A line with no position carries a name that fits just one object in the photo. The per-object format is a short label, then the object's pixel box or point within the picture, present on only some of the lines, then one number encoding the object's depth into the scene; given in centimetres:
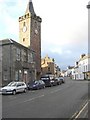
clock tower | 2374
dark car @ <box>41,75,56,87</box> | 1841
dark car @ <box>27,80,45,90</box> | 1484
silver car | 1152
